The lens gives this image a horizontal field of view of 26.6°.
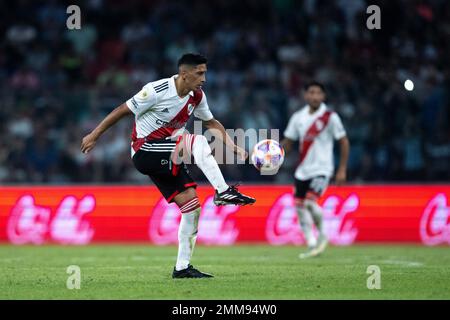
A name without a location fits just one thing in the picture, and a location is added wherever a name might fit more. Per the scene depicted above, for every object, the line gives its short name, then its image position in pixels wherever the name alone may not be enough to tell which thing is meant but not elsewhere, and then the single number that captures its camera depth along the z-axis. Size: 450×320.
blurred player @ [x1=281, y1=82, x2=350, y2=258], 14.66
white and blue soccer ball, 10.71
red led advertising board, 17.28
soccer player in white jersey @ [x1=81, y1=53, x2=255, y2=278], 10.05
